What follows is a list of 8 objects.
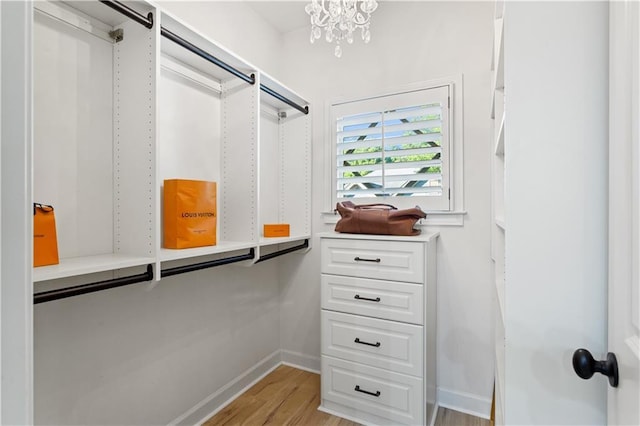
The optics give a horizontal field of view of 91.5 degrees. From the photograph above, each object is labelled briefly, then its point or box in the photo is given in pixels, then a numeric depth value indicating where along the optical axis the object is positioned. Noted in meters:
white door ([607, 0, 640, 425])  0.50
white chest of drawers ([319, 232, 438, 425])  1.71
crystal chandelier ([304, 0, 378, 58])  1.59
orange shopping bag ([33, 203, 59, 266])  0.98
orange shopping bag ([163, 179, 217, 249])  1.44
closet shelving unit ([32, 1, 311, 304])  1.18
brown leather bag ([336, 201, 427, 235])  1.83
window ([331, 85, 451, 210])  2.04
